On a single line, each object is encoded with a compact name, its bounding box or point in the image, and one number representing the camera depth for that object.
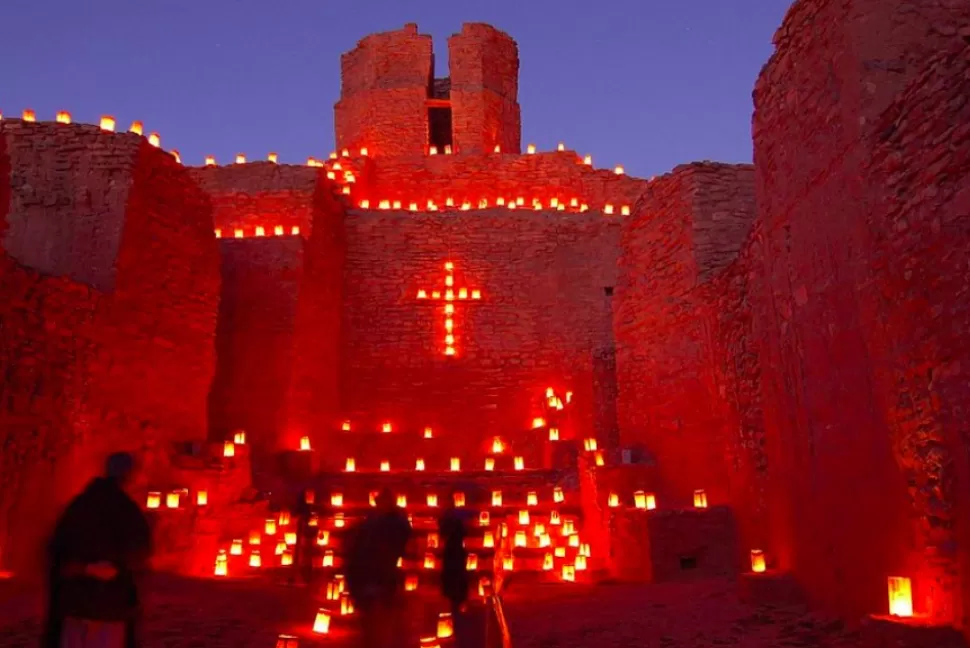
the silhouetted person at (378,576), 4.69
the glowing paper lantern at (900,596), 5.02
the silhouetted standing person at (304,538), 9.18
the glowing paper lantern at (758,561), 7.38
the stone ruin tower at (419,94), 22.84
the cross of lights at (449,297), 15.68
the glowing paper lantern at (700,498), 9.35
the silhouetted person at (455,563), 5.24
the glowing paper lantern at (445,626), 6.00
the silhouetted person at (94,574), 3.69
